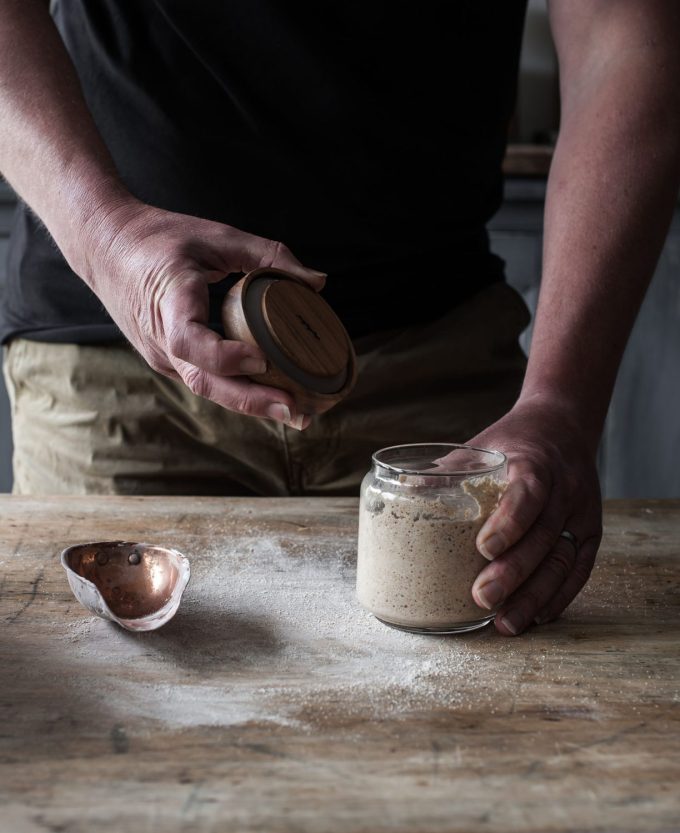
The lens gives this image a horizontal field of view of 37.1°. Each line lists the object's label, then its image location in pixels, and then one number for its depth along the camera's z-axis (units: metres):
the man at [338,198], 0.97
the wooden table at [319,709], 0.54
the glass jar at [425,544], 0.74
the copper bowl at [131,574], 0.79
